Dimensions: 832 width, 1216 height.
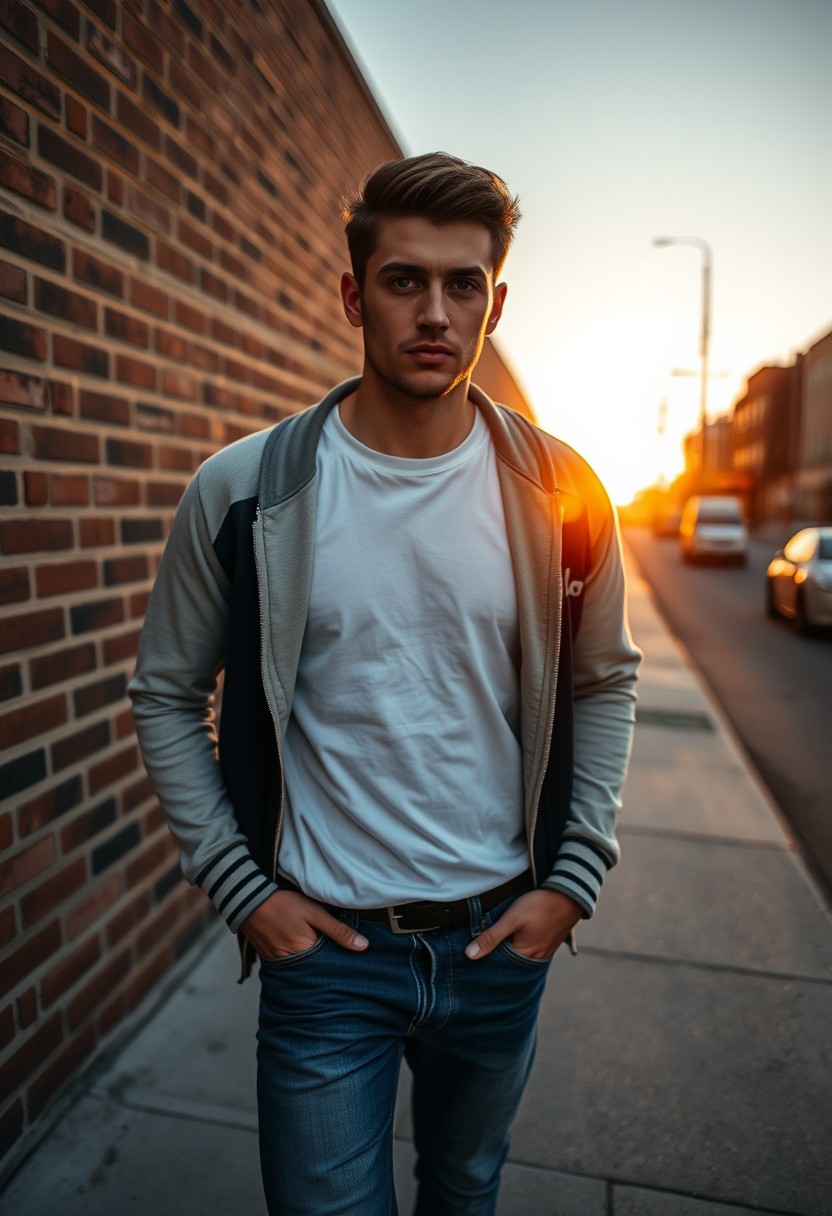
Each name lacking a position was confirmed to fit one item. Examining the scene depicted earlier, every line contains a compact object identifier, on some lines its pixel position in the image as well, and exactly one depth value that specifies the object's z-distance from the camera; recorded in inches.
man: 63.6
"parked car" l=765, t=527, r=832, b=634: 465.4
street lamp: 1339.8
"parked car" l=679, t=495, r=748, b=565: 965.8
